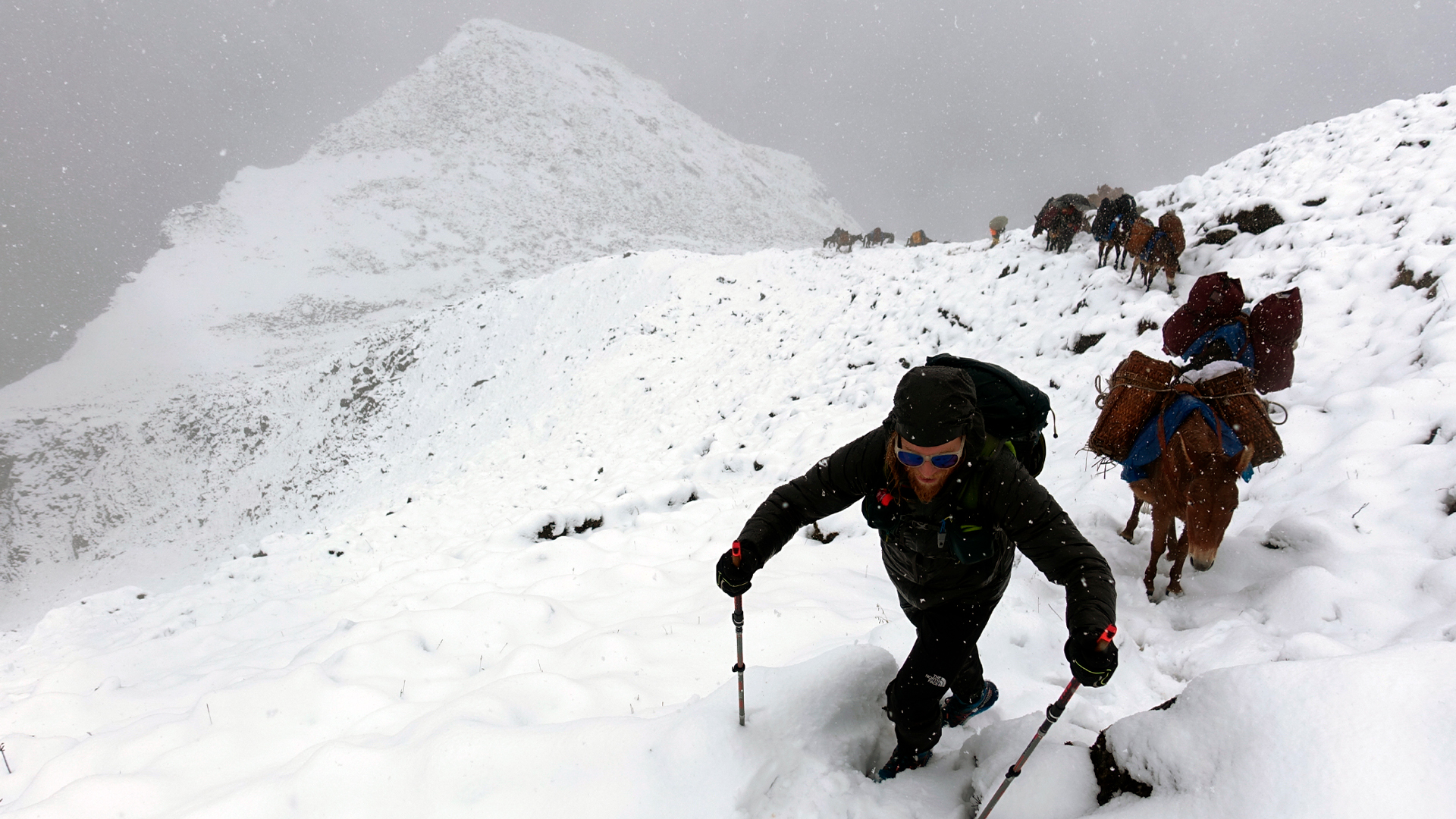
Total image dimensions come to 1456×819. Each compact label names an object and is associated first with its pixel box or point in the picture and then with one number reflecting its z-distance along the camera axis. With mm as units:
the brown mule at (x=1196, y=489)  3363
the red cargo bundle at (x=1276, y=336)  3824
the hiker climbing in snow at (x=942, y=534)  1870
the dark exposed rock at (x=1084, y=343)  8178
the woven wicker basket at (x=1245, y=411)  3383
